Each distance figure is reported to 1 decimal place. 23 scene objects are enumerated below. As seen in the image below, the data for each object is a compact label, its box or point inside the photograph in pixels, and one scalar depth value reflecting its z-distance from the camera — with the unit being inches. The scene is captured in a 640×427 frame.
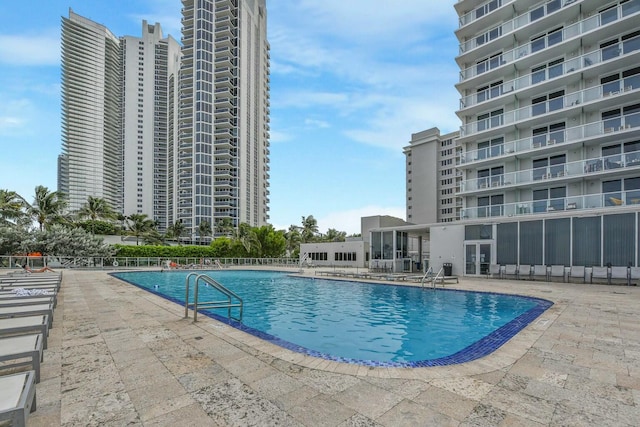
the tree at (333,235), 2383.4
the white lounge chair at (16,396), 73.4
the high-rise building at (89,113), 4126.5
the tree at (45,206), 1217.4
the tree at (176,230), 2210.9
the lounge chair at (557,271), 610.4
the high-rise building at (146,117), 3882.9
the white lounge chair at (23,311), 176.8
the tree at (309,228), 2178.8
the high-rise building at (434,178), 2332.2
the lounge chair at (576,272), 591.2
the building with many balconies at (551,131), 628.7
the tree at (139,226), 1771.8
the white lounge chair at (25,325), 145.9
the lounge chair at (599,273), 559.8
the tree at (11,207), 1106.4
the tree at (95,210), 1578.5
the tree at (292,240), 1916.1
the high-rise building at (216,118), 2519.2
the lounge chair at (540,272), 629.3
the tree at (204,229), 2278.5
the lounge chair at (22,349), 112.2
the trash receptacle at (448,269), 750.5
